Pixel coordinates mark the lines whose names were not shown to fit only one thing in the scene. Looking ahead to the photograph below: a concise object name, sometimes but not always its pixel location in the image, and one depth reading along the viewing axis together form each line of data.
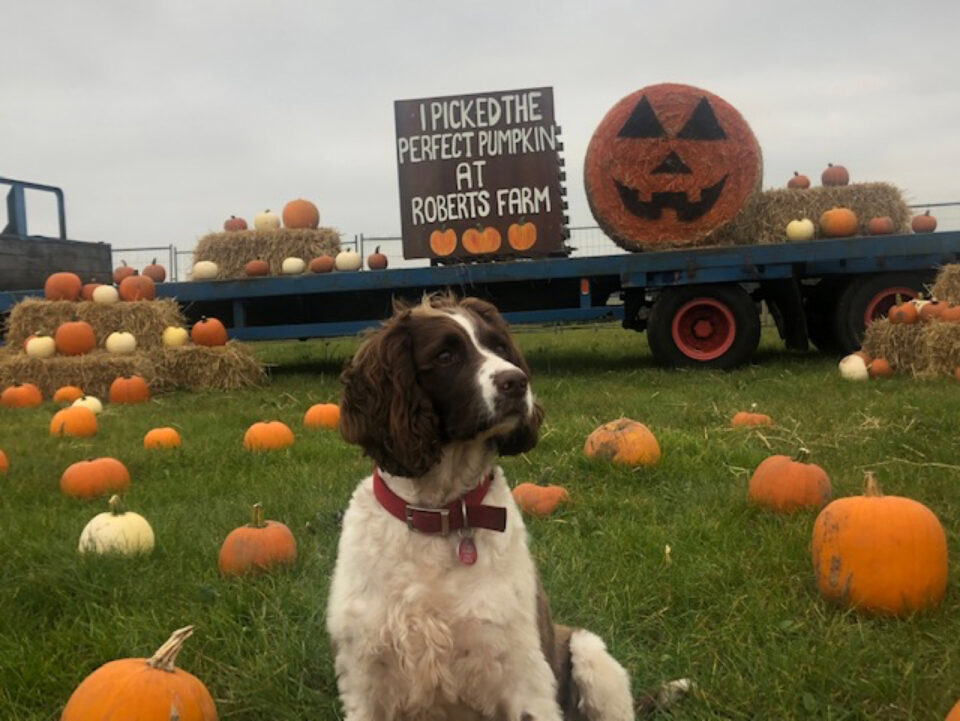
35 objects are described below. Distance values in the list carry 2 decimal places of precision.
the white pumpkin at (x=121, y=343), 9.88
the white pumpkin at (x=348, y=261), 11.62
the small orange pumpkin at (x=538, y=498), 4.00
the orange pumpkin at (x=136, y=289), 10.57
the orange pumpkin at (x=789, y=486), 3.82
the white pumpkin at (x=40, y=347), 9.95
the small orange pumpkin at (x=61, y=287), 10.77
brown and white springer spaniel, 2.11
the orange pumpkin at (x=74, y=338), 9.98
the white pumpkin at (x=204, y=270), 12.23
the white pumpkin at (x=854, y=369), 8.21
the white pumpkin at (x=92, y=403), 7.69
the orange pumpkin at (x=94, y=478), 4.57
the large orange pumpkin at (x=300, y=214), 14.14
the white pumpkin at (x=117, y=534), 3.43
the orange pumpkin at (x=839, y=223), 10.39
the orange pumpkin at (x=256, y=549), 3.24
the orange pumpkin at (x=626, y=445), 4.70
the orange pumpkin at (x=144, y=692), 2.13
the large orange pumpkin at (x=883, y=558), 2.89
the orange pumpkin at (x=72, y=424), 6.52
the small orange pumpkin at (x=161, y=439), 5.80
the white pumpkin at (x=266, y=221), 13.79
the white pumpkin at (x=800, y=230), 10.02
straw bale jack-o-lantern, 9.70
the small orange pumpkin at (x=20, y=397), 8.76
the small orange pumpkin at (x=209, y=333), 10.07
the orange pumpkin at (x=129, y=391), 8.88
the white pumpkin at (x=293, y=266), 11.73
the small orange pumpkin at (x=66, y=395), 8.86
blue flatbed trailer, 9.24
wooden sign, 10.43
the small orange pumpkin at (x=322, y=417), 6.57
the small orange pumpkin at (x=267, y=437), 5.63
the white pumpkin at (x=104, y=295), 10.70
